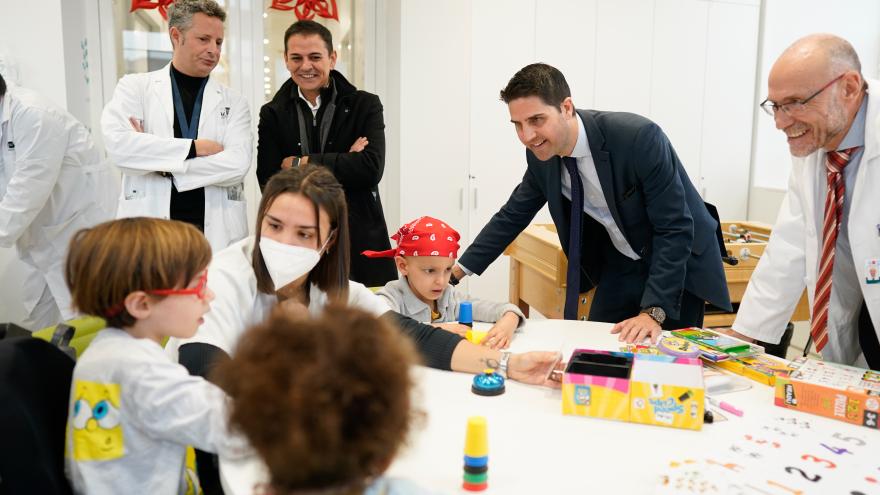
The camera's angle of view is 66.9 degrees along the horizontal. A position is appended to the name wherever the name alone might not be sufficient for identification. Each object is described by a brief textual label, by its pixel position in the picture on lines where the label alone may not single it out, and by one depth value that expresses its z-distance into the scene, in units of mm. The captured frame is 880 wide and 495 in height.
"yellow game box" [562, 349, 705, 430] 1303
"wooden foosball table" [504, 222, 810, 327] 3123
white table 1104
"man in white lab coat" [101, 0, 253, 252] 2547
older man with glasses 1688
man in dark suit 2066
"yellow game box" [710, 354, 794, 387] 1552
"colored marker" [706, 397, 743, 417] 1382
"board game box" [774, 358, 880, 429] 1325
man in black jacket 2750
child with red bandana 2100
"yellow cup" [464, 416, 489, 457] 1078
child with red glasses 1105
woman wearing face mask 1547
